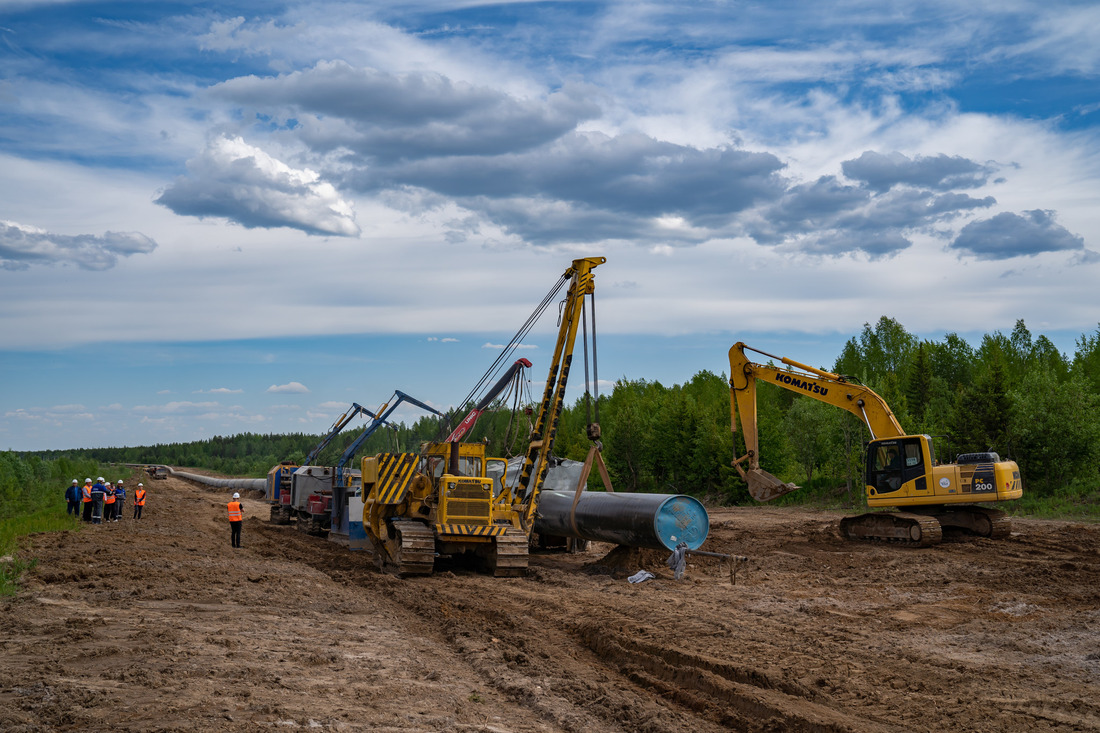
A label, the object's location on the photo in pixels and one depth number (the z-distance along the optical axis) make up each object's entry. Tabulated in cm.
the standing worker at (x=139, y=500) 3776
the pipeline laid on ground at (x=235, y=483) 7125
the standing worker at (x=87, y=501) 3369
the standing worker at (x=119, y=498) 3678
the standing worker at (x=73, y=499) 3528
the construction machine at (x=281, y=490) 3759
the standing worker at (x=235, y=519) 2534
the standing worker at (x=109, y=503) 3547
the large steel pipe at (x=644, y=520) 1819
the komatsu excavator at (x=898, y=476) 2345
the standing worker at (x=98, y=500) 3331
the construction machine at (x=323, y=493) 3067
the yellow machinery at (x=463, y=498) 1862
